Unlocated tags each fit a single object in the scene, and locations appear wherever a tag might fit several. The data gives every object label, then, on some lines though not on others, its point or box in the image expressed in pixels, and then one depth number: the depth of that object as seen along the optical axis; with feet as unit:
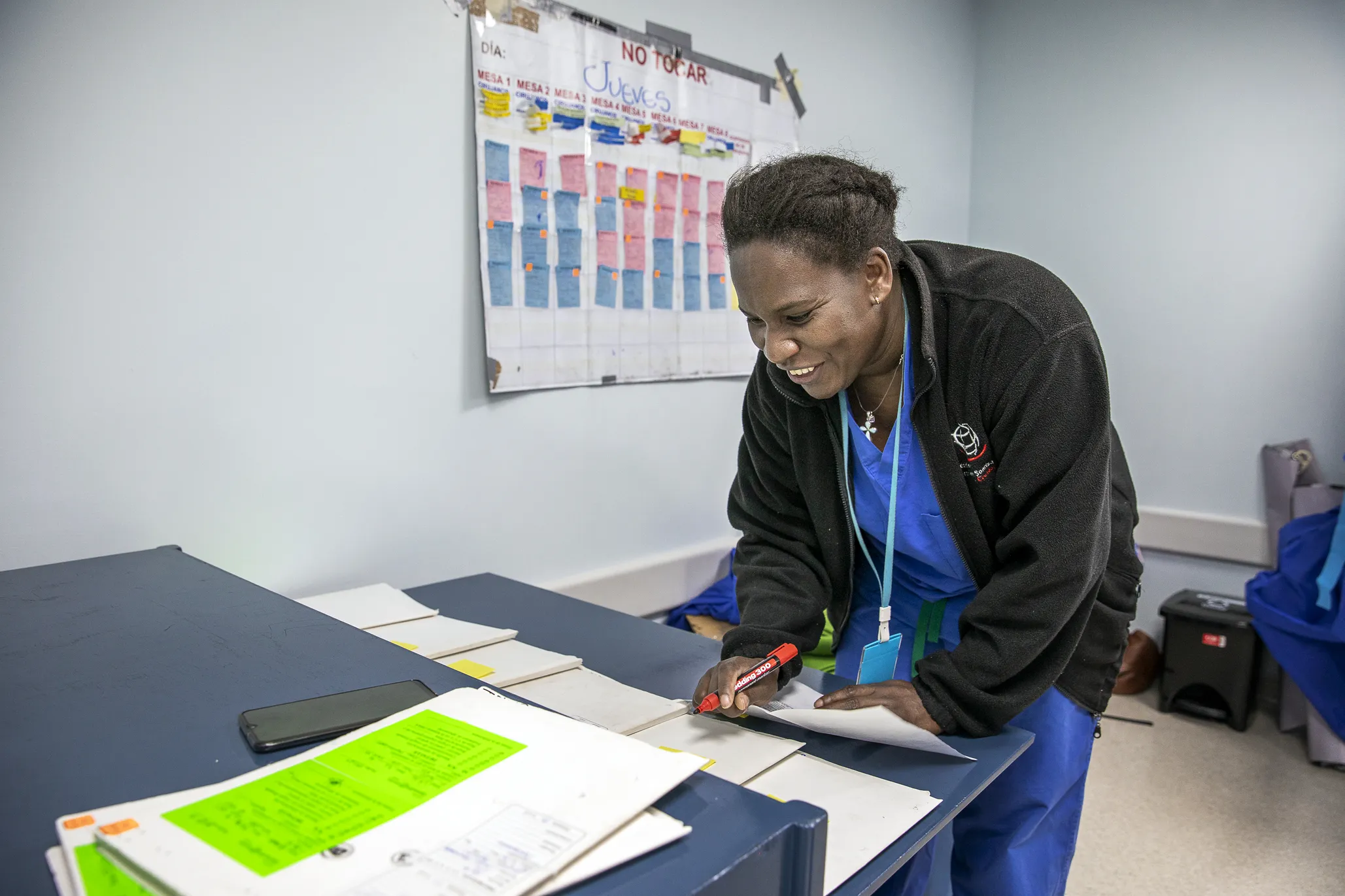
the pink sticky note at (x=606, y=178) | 7.03
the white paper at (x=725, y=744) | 3.46
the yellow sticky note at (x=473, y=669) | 4.29
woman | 3.67
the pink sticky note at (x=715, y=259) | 8.07
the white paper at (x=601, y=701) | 3.81
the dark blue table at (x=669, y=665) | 3.25
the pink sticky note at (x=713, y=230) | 8.03
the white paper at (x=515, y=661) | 4.24
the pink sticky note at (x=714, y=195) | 7.98
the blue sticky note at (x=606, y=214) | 7.05
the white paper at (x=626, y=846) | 1.83
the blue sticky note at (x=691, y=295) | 7.87
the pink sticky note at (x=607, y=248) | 7.09
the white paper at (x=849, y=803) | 2.90
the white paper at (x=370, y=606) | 4.97
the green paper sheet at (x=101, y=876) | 1.78
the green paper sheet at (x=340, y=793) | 1.89
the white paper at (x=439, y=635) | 4.56
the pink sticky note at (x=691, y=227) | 7.80
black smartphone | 2.40
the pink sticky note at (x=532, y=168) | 6.48
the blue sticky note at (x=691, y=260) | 7.84
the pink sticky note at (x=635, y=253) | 7.32
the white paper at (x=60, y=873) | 1.81
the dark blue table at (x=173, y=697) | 2.04
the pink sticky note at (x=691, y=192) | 7.76
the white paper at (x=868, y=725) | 3.43
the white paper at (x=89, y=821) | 1.90
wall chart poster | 6.40
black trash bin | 9.45
